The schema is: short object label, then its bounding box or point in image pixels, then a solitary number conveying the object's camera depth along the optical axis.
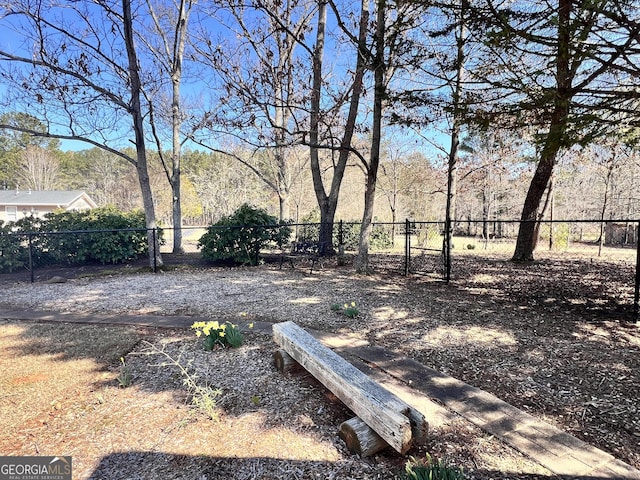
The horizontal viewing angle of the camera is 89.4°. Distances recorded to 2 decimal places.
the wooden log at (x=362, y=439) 1.70
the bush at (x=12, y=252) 6.88
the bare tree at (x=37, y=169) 27.64
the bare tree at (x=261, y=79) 7.10
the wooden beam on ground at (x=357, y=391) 1.60
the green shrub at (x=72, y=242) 7.04
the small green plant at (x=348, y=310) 4.07
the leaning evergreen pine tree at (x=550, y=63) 3.11
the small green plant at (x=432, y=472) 1.36
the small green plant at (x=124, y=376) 2.43
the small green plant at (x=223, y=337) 3.00
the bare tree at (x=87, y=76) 6.89
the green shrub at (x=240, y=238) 8.00
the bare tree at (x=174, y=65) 10.47
